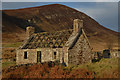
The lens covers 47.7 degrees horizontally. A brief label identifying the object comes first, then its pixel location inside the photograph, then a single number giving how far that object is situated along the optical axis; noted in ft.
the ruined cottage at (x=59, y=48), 54.24
